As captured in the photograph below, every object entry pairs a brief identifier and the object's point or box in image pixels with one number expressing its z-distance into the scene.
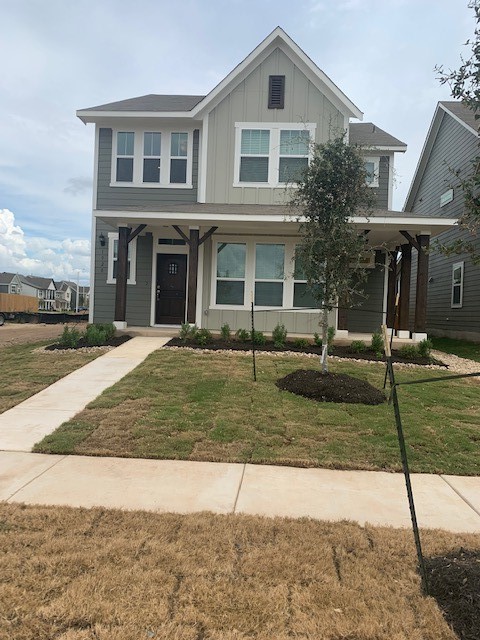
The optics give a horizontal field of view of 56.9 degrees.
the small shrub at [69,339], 9.61
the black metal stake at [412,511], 2.36
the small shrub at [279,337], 9.65
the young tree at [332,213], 6.50
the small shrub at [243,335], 10.09
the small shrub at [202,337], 9.71
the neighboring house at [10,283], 70.44
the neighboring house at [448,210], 14.33
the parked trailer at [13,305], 26.66
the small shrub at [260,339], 9.83
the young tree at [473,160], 2.57
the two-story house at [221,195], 11.02
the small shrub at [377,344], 9.54
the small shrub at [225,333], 10.03
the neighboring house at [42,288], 77.99
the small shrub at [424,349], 9.42
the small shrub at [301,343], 9.72
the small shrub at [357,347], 9.68
